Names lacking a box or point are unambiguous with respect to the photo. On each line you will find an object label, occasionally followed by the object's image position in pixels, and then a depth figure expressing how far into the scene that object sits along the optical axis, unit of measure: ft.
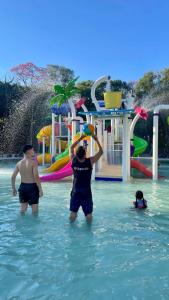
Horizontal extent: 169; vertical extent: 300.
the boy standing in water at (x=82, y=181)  12.81
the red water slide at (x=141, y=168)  33.56
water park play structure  30.03
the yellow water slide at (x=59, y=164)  36.42
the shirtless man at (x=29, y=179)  14.15
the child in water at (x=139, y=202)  16.97
